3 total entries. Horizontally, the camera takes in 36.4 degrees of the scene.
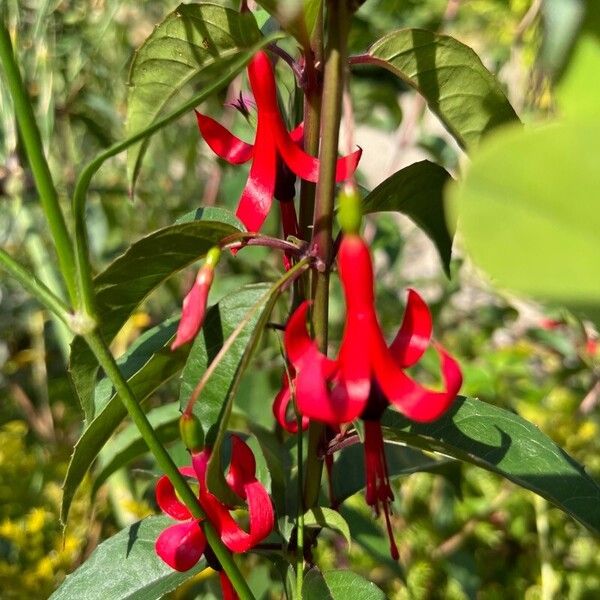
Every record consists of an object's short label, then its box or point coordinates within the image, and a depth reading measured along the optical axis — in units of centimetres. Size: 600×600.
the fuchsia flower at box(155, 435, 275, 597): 15
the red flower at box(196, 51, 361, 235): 15
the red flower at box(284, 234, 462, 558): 12
